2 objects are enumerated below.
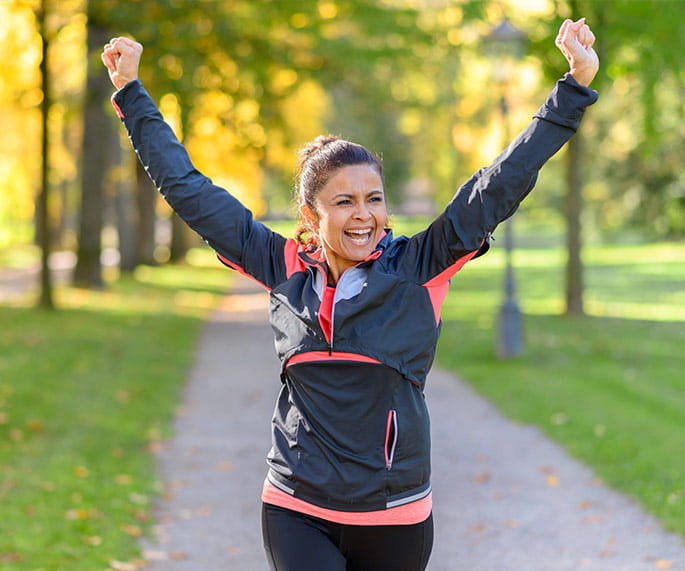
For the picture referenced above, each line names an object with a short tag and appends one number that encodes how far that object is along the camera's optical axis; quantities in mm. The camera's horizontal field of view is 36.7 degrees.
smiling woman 2740
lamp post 12990
